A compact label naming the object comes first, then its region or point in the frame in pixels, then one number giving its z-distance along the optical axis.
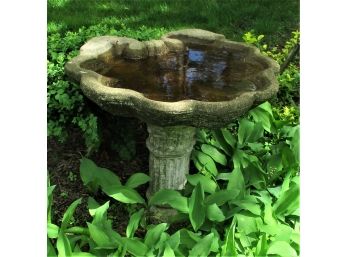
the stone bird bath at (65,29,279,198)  2.62
